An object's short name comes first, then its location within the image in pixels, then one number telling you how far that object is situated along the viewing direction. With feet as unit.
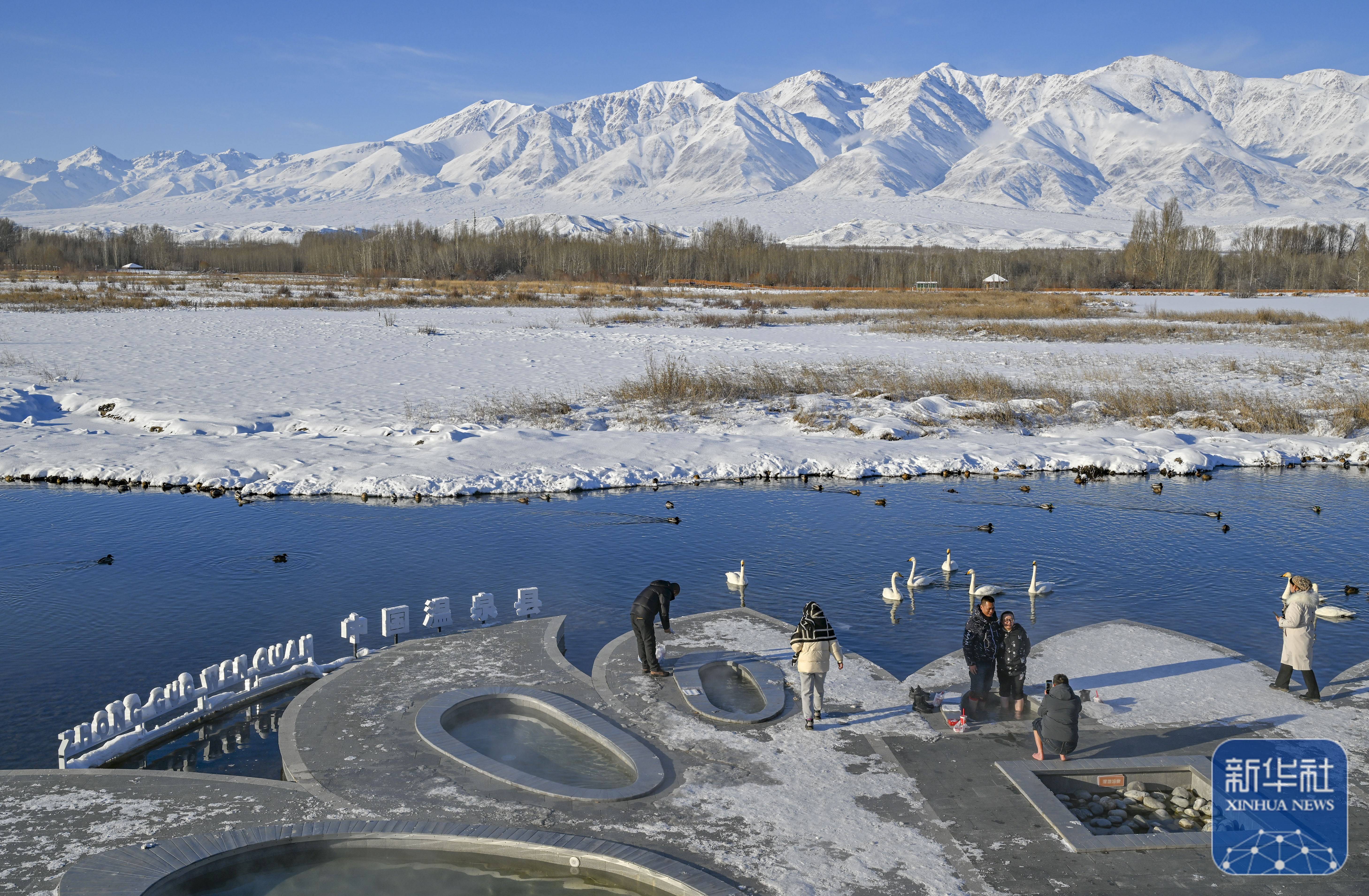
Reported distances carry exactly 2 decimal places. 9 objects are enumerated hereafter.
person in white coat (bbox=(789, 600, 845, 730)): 40.04
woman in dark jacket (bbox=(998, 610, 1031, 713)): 42.06
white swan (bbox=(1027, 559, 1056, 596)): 59.72
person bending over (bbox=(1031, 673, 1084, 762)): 37.06
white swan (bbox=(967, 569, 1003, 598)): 58.80
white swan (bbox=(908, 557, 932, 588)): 59.52
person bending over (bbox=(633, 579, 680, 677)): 45.73
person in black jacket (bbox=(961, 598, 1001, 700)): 42.47
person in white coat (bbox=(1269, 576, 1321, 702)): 42.75
